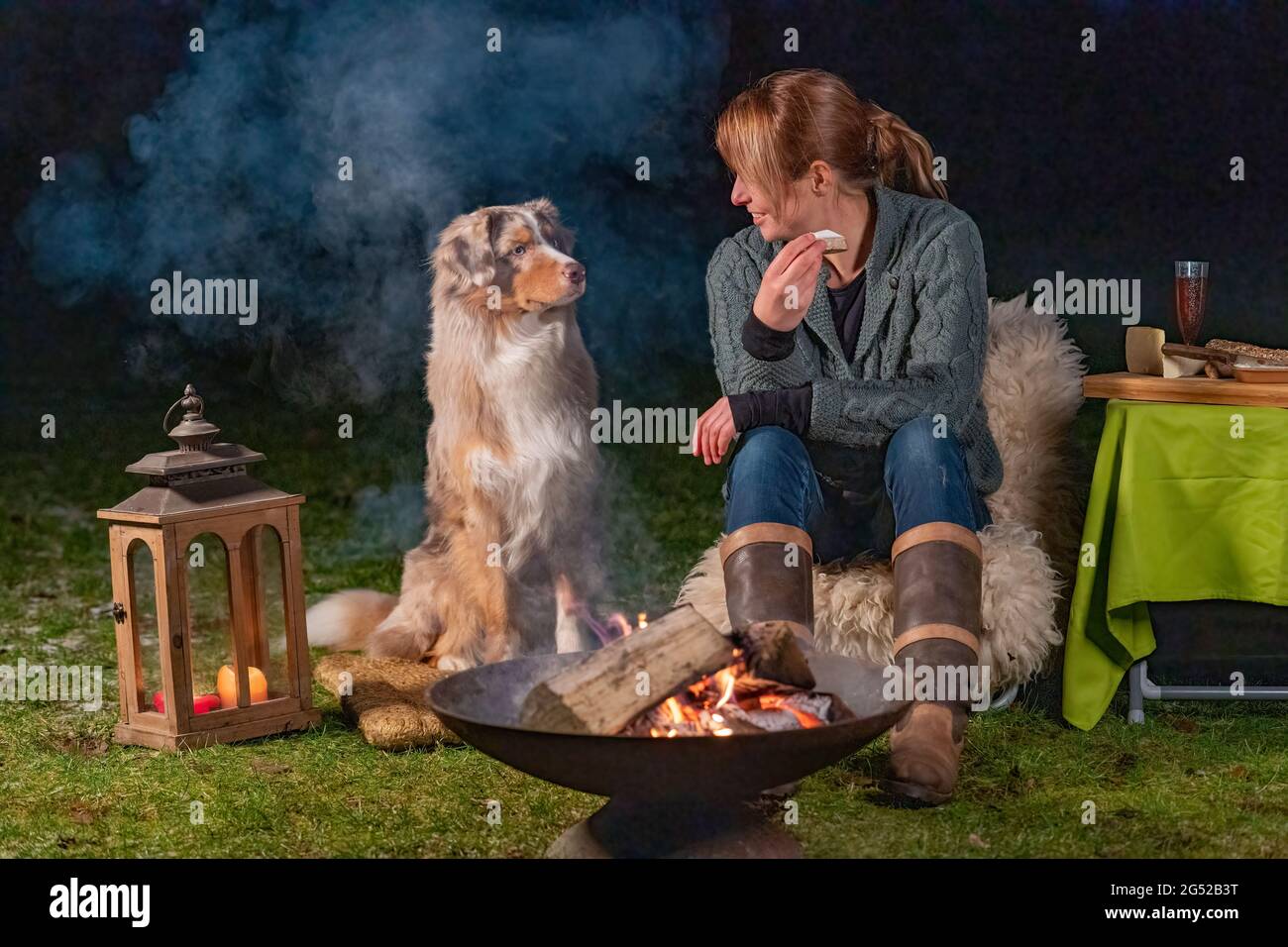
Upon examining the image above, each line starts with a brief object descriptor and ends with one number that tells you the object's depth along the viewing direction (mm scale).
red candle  3068
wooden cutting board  2939
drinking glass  3145
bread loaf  2980
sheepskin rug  2945
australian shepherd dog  3393
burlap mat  3057
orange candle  3107
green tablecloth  2934
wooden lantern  2951
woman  2771
